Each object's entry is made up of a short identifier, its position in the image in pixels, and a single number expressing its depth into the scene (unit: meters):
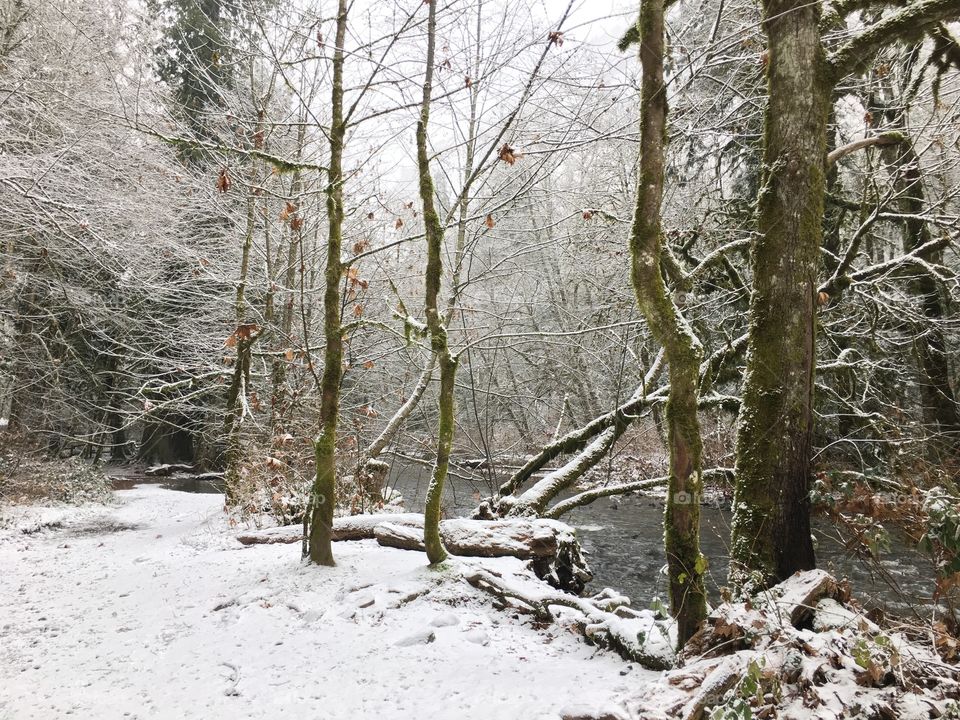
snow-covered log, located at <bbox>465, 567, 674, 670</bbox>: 3.68
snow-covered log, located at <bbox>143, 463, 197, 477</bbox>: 17.48
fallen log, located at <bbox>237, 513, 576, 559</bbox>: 6.15
